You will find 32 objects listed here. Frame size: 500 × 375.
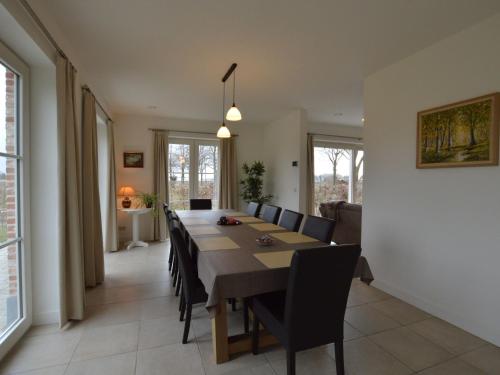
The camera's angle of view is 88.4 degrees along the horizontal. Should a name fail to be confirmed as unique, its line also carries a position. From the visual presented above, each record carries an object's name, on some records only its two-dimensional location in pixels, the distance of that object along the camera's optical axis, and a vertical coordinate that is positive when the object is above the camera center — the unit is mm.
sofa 4004 -605
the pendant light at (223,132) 3492 +670
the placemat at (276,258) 1667 -534
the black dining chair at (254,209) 4059 -450
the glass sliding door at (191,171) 5762 +251
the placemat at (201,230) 2594 -515
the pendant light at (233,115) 2990 +782
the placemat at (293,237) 2312 -526
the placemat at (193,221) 3146 -503
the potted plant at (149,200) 5040 -358
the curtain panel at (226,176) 5848 +128
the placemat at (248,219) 3350 -511
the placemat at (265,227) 2826 -520
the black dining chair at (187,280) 1975 -768
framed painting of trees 2082 +426
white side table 4797 -899
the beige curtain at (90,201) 2857 -223
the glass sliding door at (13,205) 1892 -177
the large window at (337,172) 6406 +240
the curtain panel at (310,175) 5953 +149
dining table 1533 -541
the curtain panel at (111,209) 4512 -481
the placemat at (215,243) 2047 -523
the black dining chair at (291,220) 2973 -468
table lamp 4945 -229
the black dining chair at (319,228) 2396 -460
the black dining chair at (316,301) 1395 -680
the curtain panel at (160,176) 5395 +121
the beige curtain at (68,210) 2180 -249
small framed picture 5309 +472
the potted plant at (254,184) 5820 -58
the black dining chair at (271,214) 3393 -445
